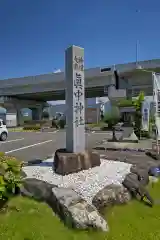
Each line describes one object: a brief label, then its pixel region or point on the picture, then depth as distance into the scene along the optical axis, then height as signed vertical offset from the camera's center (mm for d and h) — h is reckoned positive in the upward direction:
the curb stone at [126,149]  8497 -1339
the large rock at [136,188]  3933 -1430
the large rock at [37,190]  3709 -1359
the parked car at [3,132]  13764 -849
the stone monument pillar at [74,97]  5270 +605
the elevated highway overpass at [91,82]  26848 +6000
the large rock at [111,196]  3481 -1438
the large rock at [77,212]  2926 -1441
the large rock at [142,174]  4583 -1356
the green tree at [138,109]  11336 +572
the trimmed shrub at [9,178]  3375 -1019
